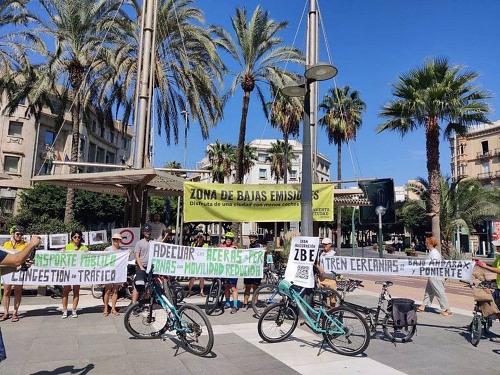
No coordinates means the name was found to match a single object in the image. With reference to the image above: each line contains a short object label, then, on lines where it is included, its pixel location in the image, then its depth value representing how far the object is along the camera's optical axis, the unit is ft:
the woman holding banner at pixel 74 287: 26.48
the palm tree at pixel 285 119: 113.29
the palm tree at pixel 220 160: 167.73
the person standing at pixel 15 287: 25.04
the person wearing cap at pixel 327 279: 25.83
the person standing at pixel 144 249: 26.96
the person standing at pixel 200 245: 33.63
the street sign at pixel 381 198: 49.61
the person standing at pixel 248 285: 30.14
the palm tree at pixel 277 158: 182.09
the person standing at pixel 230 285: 29.43
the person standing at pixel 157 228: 39.91
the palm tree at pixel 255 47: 65.46
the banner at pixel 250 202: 32.89
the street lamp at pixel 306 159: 27.04
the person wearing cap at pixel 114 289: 27.48
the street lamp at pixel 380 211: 63.21
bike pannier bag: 21.86
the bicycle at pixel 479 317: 21.91
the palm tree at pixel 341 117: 125.59
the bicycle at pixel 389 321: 21.86
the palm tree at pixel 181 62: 58.90
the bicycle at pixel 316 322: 19.29
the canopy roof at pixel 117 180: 32.50
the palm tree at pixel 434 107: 62.23
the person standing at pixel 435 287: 29.73
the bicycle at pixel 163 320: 19.06
